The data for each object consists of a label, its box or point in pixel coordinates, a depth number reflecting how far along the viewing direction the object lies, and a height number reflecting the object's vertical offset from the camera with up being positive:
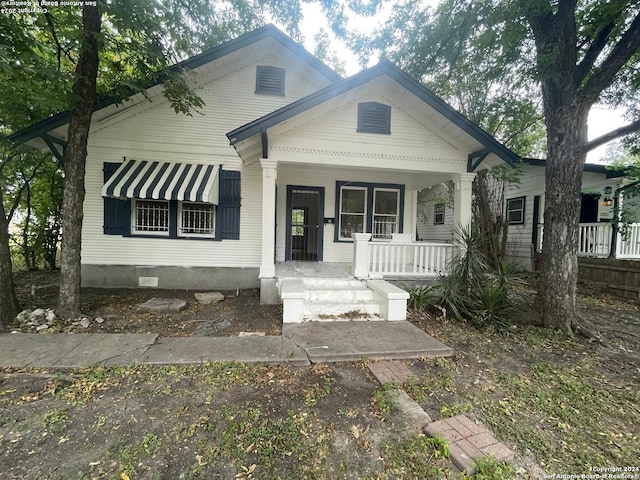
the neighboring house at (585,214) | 8.21 +0.65
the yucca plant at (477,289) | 4.90 -1.14
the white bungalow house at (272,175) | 5.81 +1.33
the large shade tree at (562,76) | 4.24 +2.52
